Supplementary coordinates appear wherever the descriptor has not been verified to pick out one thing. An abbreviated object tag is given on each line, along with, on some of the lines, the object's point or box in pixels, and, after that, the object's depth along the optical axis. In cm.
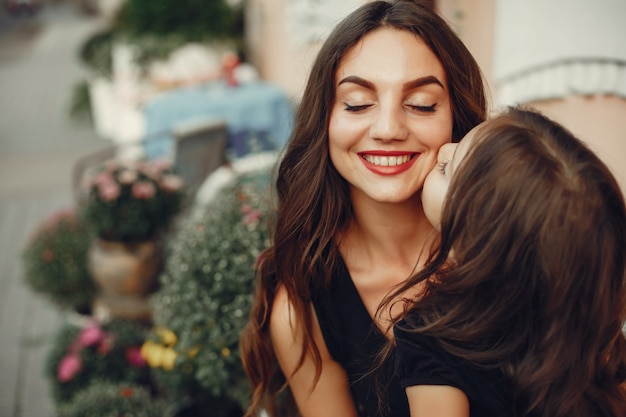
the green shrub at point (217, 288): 255
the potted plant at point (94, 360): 354
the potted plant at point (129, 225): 411
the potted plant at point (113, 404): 305
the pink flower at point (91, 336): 361
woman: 169
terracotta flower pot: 418
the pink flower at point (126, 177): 413
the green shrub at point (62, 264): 454
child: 131
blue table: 678
